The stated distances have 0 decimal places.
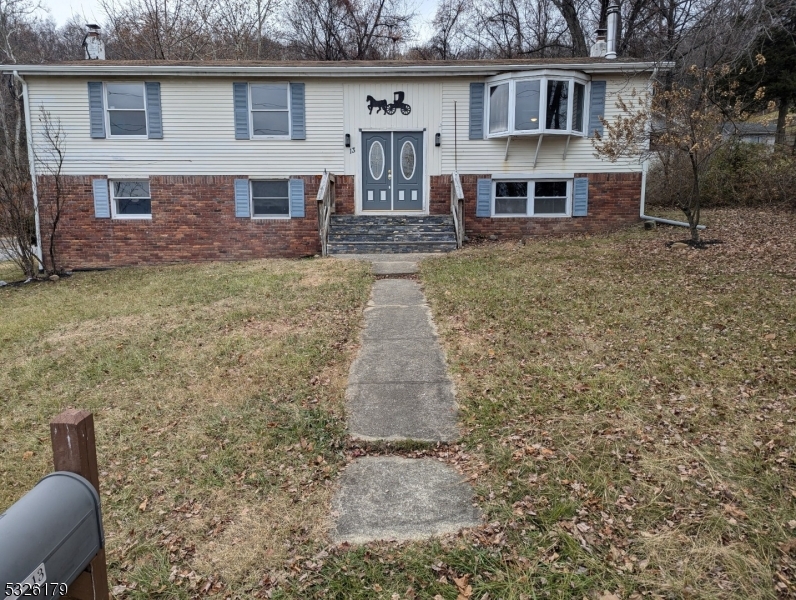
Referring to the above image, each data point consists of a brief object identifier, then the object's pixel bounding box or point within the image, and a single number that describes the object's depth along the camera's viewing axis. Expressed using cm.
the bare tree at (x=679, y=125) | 1028
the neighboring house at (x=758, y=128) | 2681
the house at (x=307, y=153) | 1410
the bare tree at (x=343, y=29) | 2847
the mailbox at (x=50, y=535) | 149
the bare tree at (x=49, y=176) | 1405
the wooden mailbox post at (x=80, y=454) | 184
